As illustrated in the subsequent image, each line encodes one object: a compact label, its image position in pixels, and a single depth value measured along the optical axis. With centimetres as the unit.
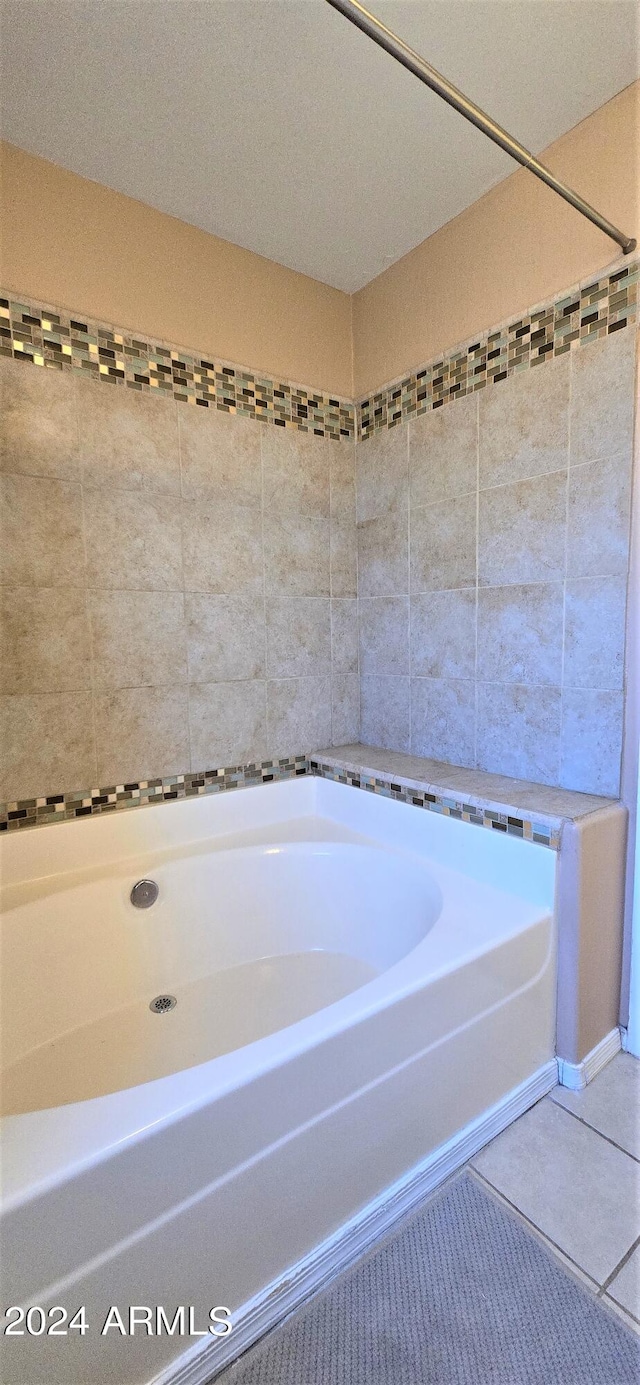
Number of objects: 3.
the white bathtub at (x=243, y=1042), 76
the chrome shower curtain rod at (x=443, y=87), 81
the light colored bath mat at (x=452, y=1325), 86
